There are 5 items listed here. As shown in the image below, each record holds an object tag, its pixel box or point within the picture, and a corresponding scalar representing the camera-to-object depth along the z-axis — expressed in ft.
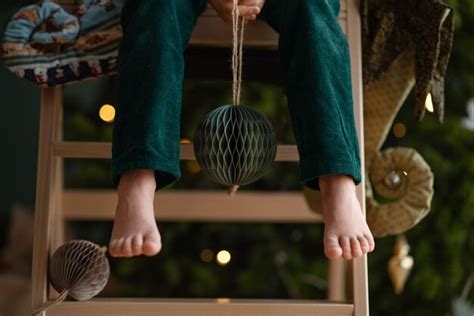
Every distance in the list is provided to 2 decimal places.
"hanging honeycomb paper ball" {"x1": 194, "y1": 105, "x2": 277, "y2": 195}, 4.68
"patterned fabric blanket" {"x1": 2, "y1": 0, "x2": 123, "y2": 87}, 5.09
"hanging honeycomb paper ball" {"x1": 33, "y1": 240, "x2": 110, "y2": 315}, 4.93
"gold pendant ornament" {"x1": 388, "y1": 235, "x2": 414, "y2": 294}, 6.34
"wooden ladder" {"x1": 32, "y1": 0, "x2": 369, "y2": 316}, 4.90
